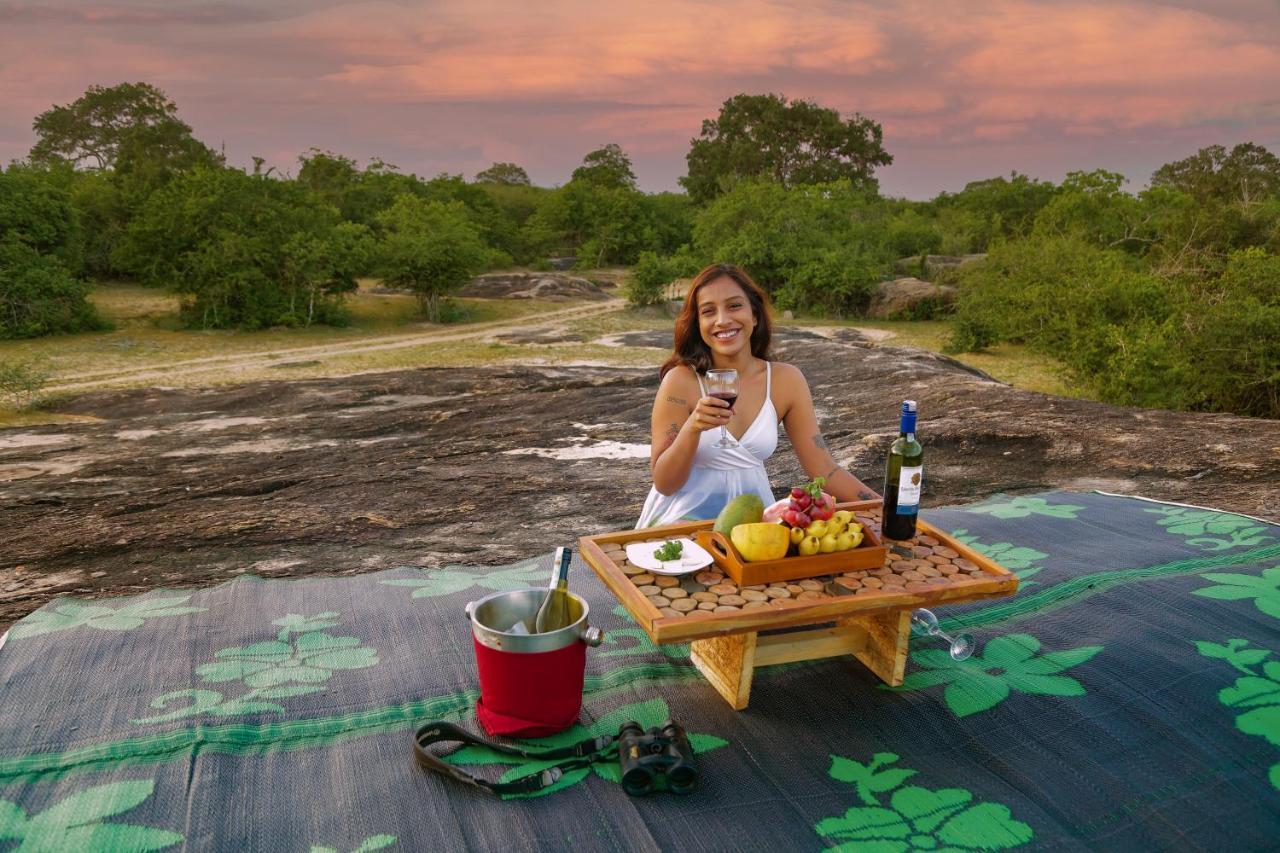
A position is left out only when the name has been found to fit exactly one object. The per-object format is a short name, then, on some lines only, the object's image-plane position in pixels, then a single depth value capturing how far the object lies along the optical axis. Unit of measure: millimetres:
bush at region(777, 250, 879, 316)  23453
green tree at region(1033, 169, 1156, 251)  24016
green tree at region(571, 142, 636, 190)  46000
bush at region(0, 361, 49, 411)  11547
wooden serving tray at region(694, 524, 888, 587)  2646
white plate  2715
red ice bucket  2582
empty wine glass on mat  3088
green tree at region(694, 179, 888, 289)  25438
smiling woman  3455
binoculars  2469
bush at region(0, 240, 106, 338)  18531
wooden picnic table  2484
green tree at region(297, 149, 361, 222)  30812
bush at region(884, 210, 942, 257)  27564
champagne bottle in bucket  2727
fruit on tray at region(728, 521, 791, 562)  2654
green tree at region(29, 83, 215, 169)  33797
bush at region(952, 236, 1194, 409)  10734
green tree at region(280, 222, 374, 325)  21203
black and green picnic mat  2354
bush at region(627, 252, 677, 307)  24250
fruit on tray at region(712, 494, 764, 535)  2836
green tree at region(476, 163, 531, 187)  54531
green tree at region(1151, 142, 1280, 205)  27719
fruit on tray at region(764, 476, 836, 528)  2725
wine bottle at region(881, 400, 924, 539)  2760
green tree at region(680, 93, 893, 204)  41156
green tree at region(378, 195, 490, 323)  22469
